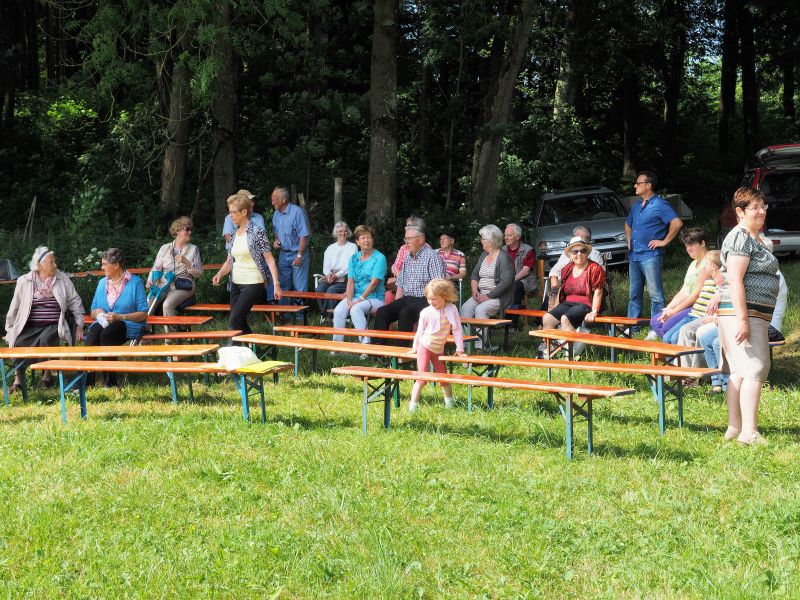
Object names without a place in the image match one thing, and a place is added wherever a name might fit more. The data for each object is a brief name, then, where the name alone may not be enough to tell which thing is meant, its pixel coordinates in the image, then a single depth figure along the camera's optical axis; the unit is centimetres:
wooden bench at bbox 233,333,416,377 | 896
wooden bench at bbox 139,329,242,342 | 982
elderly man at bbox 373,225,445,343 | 1110
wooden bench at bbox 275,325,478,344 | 991
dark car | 1752
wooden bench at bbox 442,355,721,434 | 752
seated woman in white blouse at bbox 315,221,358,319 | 1312
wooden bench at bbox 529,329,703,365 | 862
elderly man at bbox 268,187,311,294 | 1351
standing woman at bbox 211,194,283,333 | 1052
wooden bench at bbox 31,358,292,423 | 812
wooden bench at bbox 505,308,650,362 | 1063
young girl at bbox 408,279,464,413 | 863
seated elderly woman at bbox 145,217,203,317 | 1185
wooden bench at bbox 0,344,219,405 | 884
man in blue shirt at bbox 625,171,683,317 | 1169
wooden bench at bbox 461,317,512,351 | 1094
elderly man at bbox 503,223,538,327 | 1299
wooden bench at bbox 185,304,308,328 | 1159
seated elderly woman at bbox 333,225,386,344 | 1158
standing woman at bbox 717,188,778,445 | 710
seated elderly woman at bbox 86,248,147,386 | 1021
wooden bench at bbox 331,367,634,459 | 694
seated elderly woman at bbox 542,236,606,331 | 1089
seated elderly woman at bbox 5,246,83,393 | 1023
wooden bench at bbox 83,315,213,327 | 1078
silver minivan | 1595
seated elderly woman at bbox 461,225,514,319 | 1188
